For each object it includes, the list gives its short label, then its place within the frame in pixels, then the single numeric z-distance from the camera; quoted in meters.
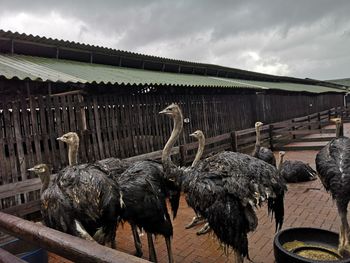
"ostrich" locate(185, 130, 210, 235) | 5.17
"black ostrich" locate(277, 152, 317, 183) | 7.91
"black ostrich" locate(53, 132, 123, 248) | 3.14
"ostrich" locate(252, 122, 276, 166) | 7.74
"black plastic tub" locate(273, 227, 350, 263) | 3.84
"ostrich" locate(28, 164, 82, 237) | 3.11
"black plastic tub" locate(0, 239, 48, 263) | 3.88
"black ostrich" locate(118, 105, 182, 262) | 3.75
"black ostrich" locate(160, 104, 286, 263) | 3.47
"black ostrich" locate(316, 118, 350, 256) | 3.77
